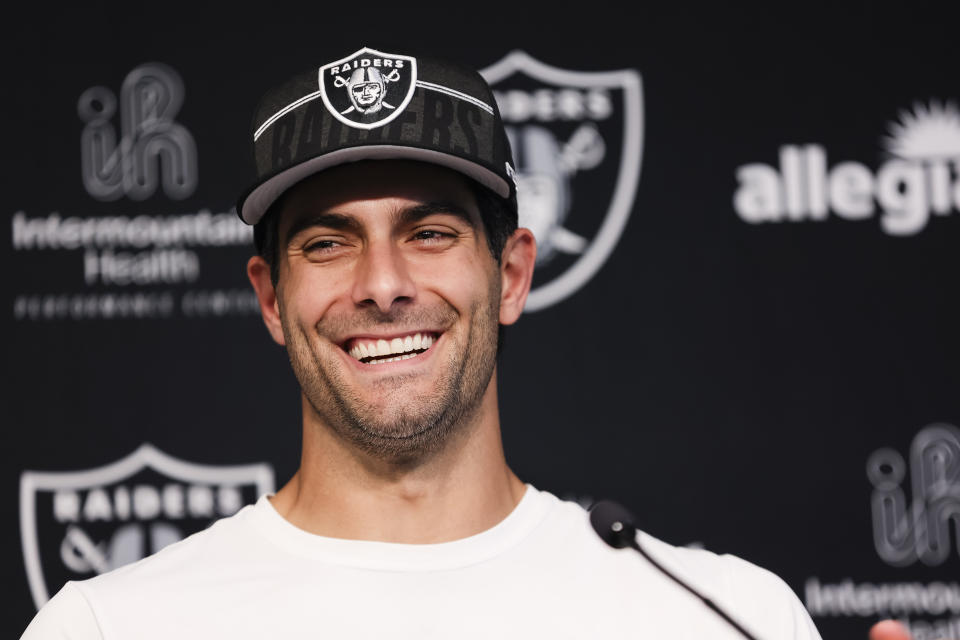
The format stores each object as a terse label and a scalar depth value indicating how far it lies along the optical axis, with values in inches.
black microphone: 84.2
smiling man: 86.1
